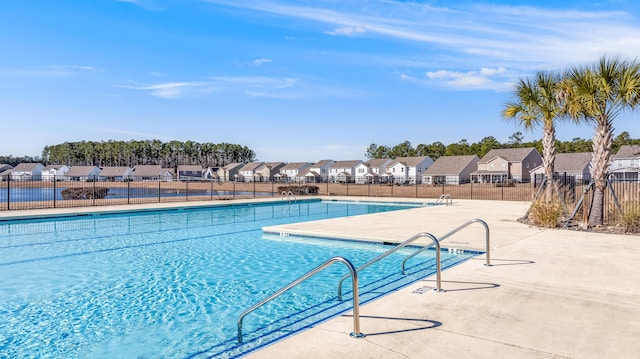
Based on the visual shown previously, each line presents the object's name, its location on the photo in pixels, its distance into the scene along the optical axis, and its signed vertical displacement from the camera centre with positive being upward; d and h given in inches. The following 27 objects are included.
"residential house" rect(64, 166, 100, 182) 4382.4 -15.0
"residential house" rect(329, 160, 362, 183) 3605.3 +3.6
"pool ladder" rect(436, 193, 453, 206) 986.7 -73.8
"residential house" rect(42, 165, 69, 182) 4864.7 +6.0
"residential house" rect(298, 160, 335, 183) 3816.2 +3.0
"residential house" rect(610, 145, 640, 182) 2466.8 +91.0
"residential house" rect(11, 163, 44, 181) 4980.3 +17.6
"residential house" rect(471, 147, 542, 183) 2684.5 +45.7
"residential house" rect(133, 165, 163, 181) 4338.8 -22.6
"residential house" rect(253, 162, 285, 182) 4241.6 +11.9
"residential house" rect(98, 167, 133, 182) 4439.0 -25.0
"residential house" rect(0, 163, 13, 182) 5142.7 +29.2
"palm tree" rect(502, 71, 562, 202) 621.0 +99.1
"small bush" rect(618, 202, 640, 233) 464.4 -52.9
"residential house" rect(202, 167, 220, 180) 4658.2 -33.2
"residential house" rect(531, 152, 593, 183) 2544.3 +50.5
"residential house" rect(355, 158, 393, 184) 3521.2 +21.7
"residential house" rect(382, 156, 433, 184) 3292.3 +28.5
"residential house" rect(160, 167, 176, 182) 4263.8 -42.2
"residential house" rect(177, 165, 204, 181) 4549.7 +4.6
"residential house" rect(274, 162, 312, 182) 4069.4 +12.4
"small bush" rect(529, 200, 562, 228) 519.8 -51.1
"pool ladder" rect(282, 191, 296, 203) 1154.7 -73.5
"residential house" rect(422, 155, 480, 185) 2925.7 +19.3
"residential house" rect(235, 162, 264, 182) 4402.3 +1.1
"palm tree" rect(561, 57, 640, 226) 487.2 +88.3
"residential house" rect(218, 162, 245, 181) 4636.8 -10.3
